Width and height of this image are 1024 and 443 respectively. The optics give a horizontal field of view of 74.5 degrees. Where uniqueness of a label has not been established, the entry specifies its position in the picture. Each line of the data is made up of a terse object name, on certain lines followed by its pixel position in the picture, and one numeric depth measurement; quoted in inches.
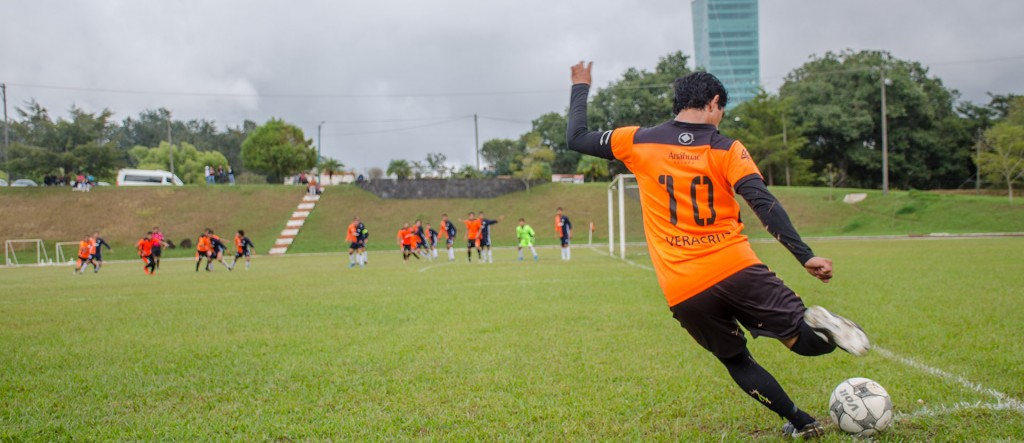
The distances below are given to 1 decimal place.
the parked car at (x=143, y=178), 2106.3
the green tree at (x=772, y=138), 2228.1
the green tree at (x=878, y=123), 2367.1
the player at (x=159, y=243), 928.9
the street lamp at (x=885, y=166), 1681.5
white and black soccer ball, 158.6
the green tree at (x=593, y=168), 2360.0
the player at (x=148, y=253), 889.5
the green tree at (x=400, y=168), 2394.7
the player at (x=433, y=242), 1155.0
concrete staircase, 1581.4
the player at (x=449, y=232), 1075.3
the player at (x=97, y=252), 991.0
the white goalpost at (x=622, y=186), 893.2
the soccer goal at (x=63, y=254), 1470.2
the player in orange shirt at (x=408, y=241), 1045.2
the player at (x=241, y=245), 994.1
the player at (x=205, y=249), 933.2
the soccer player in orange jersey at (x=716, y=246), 138.1
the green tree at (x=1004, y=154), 1732.3
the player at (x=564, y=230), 976.9
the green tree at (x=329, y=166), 2390.5
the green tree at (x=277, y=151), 2588.6
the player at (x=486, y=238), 1022.7
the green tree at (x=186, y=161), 2886.3
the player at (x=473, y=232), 1034.1
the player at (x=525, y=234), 1016.2
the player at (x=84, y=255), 973.9
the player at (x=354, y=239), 975.6
